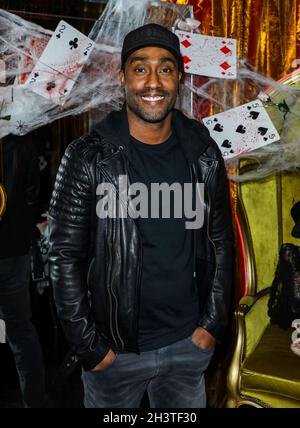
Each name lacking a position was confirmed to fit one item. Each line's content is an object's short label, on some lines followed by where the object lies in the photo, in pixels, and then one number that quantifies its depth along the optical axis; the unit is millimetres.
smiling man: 1660
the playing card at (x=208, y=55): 2340
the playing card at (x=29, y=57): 1997
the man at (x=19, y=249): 2051
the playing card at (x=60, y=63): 2023
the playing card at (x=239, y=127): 2447
